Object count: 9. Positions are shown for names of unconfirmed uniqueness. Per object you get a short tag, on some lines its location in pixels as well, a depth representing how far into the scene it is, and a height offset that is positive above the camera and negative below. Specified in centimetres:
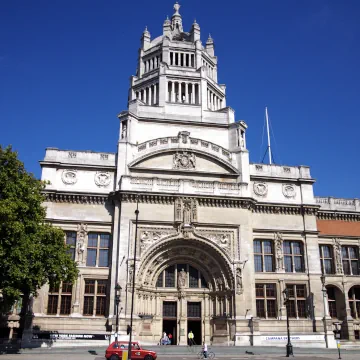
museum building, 3675 +709
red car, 2617 -168
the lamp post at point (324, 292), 3800 +284
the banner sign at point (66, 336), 3356 -100
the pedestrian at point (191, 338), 3535 -115
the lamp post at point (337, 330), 3466 -45
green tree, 2802 +534
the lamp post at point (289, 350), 3134 -180
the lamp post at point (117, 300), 3012 +149
